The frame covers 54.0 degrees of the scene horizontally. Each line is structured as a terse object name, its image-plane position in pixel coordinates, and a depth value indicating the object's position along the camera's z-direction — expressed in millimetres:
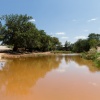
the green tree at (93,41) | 31117
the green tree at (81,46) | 33931
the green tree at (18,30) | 22079
